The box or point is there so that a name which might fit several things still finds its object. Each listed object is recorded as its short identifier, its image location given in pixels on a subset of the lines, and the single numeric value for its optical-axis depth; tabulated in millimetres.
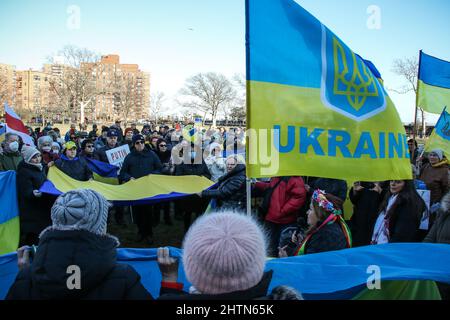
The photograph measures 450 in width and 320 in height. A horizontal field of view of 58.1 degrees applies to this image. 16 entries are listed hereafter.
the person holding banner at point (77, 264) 1906
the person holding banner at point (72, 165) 6969
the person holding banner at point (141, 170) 7191
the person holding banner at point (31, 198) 5477
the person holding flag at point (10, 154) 7352
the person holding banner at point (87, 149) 8976
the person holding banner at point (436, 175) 6852
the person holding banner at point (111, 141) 9770
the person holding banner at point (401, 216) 3916
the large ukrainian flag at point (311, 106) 3402
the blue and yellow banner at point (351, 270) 2637
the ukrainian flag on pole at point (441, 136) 7398
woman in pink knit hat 1506
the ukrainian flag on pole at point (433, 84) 8000
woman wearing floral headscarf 3375
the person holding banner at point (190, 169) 7206
